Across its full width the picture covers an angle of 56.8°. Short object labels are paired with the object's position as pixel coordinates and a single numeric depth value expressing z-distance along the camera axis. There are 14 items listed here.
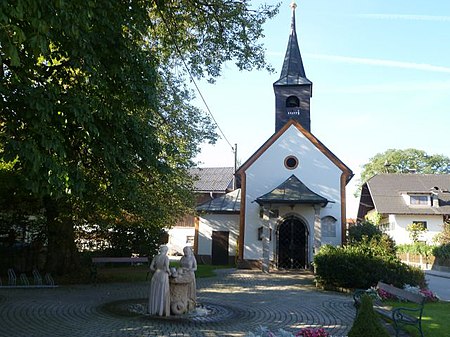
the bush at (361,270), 14.27
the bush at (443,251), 29.27
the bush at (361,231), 19.98
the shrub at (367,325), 5.30
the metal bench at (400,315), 7.74
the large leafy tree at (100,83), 6.15
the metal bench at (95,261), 15.53
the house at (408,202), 39.62
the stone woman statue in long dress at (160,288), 9.59
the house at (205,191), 37.50
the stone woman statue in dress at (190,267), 10.29
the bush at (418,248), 32.62
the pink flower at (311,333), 6.03
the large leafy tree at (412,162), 63.59
